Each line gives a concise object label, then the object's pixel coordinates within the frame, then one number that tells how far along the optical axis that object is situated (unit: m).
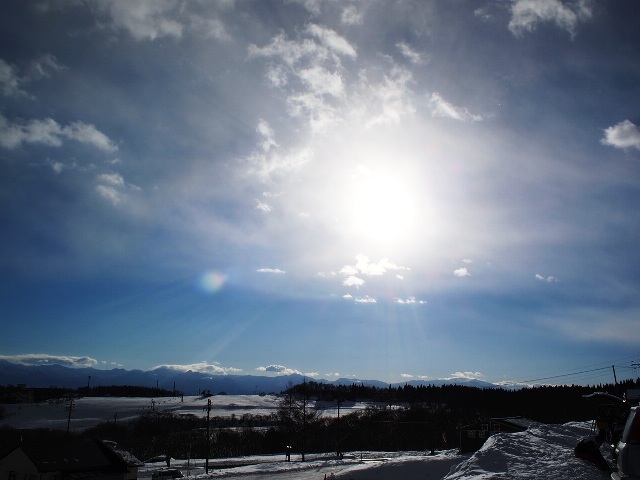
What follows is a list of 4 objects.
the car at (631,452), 7.93
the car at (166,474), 51.82
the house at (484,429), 51.47
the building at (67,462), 43.31
